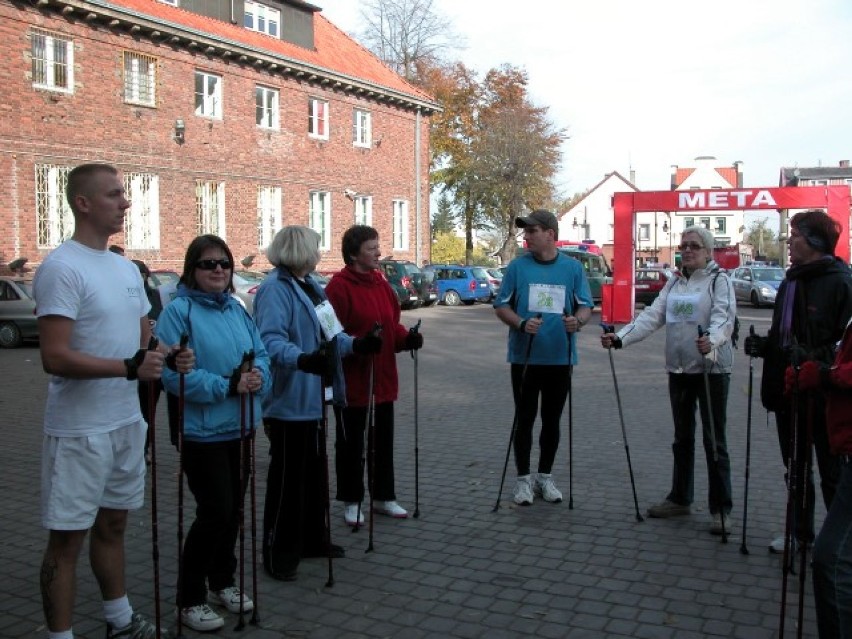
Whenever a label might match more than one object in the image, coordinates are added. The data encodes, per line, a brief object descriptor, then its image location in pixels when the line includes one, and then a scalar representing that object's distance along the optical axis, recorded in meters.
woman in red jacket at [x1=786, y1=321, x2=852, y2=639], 3.30
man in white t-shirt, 3.43
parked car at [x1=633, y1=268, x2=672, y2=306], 30.91
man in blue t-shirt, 6.18
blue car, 33.38
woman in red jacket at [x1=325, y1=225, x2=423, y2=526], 5.67
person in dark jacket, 4.68
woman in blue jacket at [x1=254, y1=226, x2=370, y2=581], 4.85
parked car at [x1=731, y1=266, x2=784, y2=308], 29.92
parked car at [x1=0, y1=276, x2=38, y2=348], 17.95
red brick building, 22.12
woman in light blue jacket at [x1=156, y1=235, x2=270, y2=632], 4.06
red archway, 22.81
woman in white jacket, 5.64
